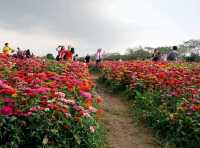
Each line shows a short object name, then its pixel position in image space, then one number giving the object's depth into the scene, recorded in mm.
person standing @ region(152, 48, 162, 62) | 11338
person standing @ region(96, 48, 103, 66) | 11409
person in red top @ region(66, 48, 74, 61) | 10422
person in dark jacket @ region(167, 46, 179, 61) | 10936
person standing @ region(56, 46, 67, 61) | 10441
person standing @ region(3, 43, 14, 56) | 10145
